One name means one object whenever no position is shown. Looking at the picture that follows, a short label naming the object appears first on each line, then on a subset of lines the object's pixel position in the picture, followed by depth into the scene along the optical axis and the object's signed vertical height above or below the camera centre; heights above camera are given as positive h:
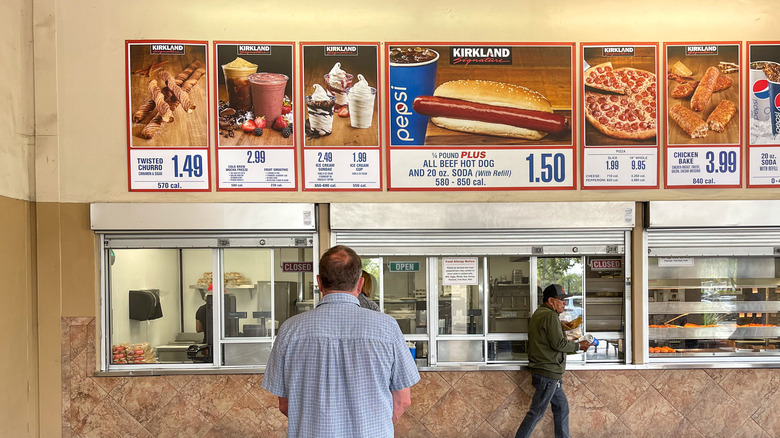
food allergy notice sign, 6.11 -0.60
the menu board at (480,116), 6.01 +0.93
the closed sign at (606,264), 6.14 -0.58
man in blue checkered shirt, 2.81 -0.75
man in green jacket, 5.57 -1.41
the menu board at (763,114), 6.09 +0.94
